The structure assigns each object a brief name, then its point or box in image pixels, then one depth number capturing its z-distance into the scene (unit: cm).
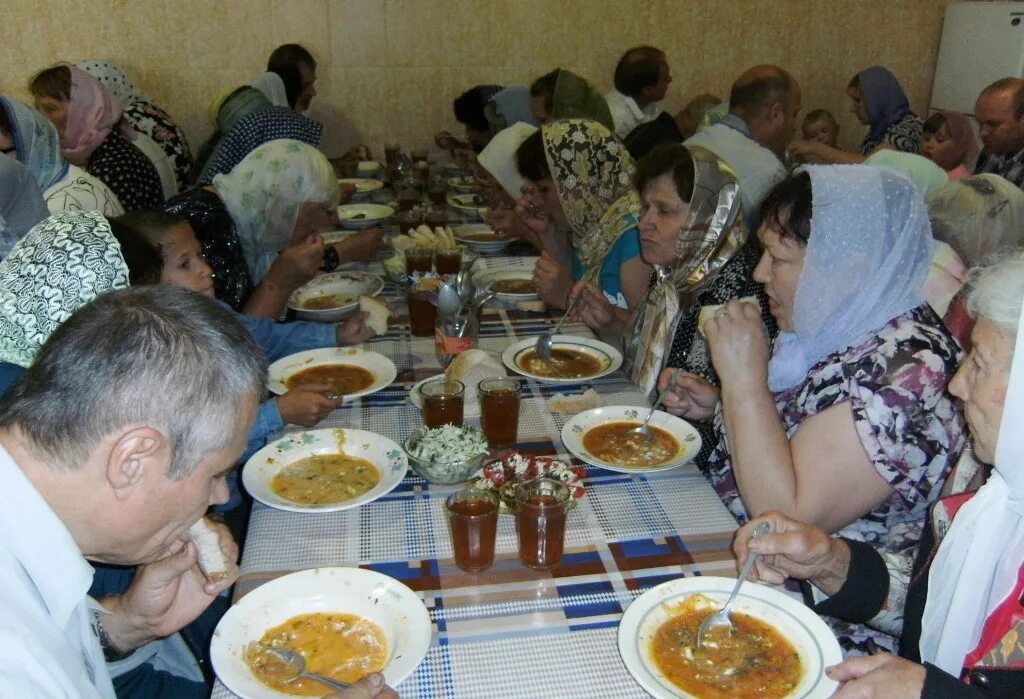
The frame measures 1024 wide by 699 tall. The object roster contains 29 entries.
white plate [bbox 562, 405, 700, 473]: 188
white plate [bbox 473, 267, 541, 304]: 340
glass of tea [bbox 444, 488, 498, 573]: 147
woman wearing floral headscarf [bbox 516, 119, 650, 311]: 320
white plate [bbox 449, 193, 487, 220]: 471
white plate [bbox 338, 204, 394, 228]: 441
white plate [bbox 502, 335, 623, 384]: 245
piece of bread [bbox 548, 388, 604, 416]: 220
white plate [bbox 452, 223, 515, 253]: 396
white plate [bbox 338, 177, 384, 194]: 528
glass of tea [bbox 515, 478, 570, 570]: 149
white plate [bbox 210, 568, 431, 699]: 126
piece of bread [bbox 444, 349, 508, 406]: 226
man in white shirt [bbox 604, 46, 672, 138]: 591
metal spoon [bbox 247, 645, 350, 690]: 123
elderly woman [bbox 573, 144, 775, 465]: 259
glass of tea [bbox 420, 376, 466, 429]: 198
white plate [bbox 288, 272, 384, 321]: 324
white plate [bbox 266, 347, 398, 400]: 238
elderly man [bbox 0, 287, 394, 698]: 103
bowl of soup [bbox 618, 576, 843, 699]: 125
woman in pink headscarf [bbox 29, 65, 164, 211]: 400
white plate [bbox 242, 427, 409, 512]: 172
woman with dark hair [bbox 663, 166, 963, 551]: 175
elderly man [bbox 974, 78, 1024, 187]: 511
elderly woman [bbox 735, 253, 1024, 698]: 125
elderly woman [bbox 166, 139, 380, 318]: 308
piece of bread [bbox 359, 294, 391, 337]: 276
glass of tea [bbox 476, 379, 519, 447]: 198
